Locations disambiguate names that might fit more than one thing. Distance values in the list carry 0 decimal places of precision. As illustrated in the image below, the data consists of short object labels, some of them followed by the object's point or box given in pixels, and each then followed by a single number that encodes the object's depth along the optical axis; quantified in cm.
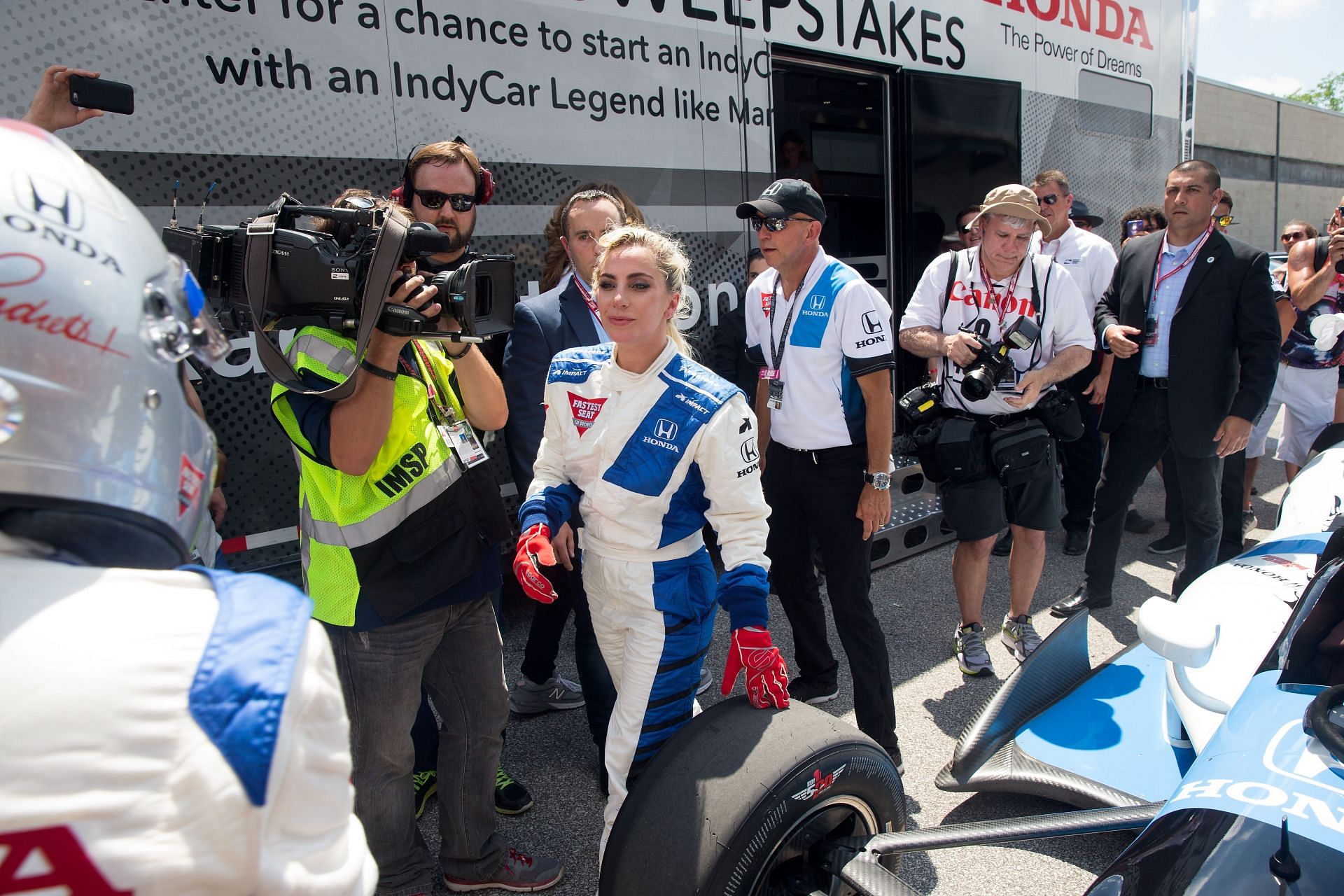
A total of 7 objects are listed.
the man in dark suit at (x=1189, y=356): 375
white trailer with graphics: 261
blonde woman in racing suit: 201
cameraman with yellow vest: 181
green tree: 4503
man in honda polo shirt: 291
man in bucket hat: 352
